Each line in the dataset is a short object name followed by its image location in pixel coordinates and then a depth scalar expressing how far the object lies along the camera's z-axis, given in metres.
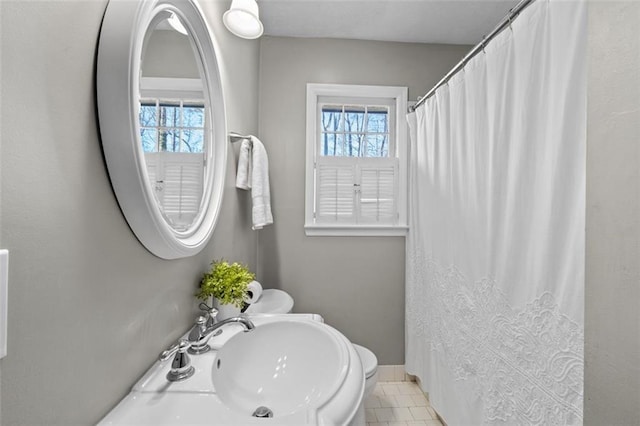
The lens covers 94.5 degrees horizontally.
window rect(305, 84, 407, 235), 2.14
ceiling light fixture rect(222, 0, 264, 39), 1.23
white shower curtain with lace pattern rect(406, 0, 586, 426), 0.84
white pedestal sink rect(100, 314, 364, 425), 0.61
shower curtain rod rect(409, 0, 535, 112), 1.00
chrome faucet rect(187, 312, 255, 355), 0.85
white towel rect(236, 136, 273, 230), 1.53
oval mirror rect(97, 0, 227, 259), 0.58
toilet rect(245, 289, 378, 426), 1.48
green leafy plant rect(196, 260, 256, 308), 1.03
